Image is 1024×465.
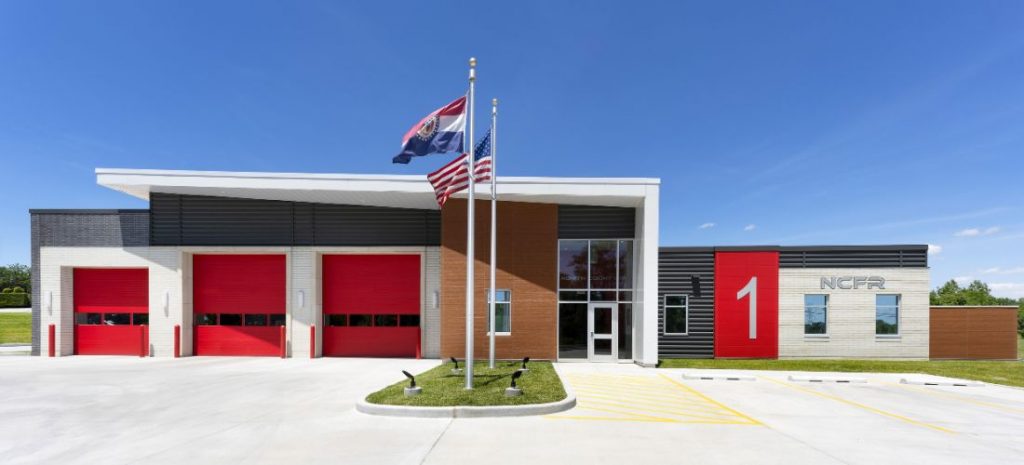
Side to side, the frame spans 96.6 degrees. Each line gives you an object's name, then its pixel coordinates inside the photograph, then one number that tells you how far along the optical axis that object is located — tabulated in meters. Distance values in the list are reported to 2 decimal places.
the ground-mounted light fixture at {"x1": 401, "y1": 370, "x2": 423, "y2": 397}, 9.78
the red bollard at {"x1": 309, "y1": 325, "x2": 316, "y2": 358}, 17.72
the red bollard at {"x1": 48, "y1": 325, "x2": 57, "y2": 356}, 17.72
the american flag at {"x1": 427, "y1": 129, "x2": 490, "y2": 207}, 10.91
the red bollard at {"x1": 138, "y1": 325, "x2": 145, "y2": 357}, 17.66
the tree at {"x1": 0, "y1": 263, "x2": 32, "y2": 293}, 60.12
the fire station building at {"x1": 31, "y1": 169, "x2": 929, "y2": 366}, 16.75
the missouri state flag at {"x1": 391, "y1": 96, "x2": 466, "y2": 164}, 10.26
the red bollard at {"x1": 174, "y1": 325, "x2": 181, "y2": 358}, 17.61
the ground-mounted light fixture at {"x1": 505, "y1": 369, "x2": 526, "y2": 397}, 9.70
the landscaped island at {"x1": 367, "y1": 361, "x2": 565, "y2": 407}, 9.30
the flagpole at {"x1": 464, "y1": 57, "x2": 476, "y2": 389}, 10.32
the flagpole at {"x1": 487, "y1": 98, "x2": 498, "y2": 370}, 13.19
